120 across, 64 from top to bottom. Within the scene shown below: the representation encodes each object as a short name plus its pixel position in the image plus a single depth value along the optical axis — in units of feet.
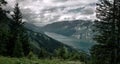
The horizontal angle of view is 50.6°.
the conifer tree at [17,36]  97.04
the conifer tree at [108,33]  56.42
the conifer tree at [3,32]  64.10
